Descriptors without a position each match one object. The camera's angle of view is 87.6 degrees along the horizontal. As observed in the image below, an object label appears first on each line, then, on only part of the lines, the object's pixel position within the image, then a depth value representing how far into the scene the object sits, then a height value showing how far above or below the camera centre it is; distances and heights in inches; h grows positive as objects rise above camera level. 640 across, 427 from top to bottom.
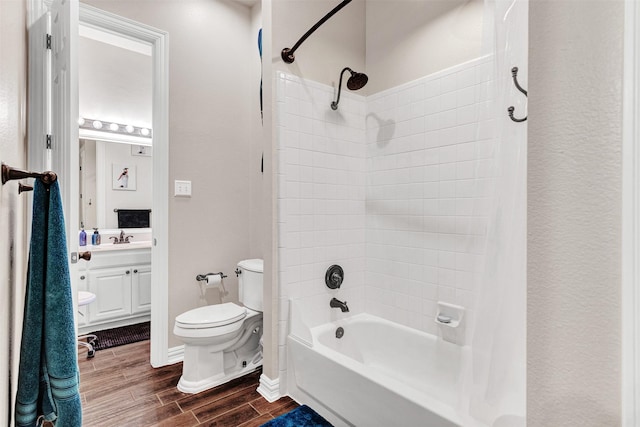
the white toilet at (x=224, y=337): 82.3 -32.8
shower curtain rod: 72.7 +37.3
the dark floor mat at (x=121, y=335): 109.7 -44.2
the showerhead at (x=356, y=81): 76.1 +30.2
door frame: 92.6 +4.5
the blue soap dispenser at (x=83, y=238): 127.5 -10.9
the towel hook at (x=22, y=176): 25.9 +2.9
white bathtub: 53.4 -32.9
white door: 43.5 +14.3
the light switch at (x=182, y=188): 96.0 +6.3
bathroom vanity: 118.0 -28.2
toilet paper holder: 99.6 -19.9
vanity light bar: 132.3 +34.0
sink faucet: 138.9 -12.2
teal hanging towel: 31.9 -11.6
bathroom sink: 120.7 -13.8
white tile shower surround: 74.1 +4.1
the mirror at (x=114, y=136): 126.3 +30.7
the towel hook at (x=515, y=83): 42.8 +16.4
